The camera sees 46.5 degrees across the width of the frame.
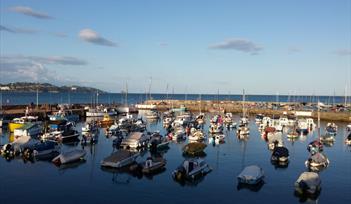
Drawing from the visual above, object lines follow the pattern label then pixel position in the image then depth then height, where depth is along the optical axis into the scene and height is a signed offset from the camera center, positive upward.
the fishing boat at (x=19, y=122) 65.86 -5.90
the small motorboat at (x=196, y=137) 59.12 -6.66
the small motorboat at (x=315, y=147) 51.66 -6.94
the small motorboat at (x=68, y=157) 42.50 -7.27
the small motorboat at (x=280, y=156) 45.25 -6.98
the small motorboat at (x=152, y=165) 39.25 -7.34
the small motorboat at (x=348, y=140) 61.72 -7.00
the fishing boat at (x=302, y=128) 72.91 -6.31
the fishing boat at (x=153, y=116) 98.04 -6.25
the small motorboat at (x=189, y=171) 36.97 -7.36
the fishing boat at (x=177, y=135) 60.53 -6.63
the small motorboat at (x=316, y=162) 42.94 -7.29
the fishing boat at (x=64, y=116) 82.81 -5.91
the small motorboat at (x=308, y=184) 33.12 -7.40
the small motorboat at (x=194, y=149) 48.64 -6.93
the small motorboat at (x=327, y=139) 62.67 -6.92
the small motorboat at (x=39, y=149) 45.81 -7.02
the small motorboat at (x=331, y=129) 69.12 -6.21
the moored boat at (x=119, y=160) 40.69 -7.09
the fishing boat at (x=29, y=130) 59.72 -6.38
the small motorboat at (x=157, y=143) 52.44 -6.85
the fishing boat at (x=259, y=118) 89.14 -5.74
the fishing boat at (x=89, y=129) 64.25 -6.37
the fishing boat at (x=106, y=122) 79.56 -6.54
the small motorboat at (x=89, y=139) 56.25 -6.94
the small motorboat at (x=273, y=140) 53.89 -6.87
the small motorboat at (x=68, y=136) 57.26 -6.76
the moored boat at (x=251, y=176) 35.16 -7.27
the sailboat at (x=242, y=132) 67.00 -6.73
